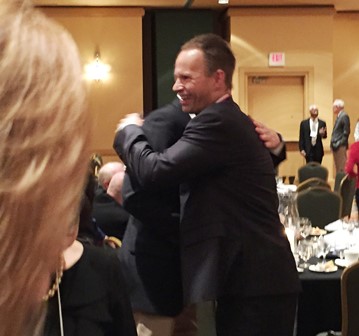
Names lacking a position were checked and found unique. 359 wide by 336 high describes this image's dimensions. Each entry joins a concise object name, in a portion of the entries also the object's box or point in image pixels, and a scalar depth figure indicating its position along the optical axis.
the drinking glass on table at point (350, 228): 4.03
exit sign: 12.49
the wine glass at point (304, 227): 4.20
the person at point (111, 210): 3.66
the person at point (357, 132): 10.98
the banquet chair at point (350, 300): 2.65
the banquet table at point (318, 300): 3.21
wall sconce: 11.94
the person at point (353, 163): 6.86
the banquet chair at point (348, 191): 6.89
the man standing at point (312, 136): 12.17
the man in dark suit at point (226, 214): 2.14
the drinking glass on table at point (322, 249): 3.69
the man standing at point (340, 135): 12.21
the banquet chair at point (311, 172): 9.09
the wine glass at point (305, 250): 3.62
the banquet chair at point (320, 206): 5.41
